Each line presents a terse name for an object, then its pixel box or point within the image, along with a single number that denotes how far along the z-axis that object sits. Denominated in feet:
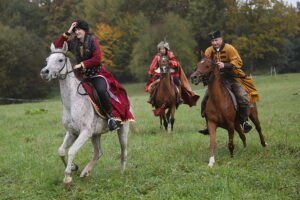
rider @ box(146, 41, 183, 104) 48.55
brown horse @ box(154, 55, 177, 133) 47.78
